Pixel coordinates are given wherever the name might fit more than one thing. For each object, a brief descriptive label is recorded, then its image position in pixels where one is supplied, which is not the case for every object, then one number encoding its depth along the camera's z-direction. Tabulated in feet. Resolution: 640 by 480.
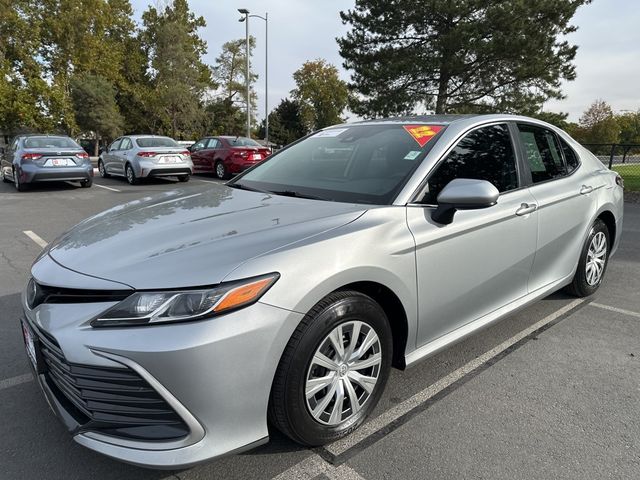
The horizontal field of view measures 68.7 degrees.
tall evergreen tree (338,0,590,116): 61.87
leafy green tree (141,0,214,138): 137.08
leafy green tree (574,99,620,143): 227.81
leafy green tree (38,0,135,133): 110.11
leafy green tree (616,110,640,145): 268.25
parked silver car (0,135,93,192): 36.52
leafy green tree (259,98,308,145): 175.94
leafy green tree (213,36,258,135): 168.25
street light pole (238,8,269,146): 86.22
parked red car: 49.48
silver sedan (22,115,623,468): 5.73
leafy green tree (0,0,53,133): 91.56
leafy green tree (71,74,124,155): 115.24
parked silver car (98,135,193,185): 41.78
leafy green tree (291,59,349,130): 190.29
